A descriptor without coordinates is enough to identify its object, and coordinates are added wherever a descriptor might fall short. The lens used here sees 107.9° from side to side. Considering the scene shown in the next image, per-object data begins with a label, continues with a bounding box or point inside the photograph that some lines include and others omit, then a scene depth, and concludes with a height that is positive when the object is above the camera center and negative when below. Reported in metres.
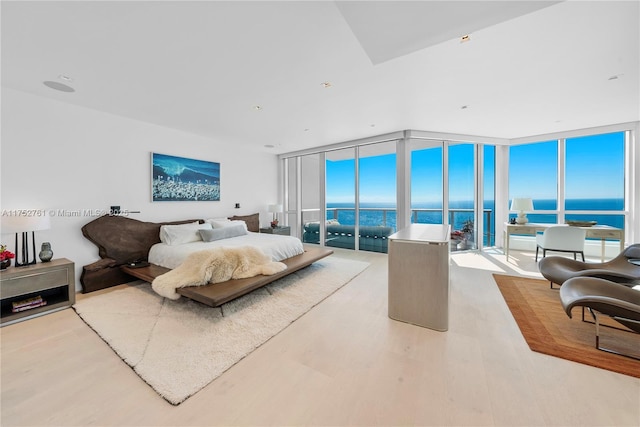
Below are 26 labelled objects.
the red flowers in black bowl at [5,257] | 2.51 -0.49
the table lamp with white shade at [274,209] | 6.18 +0.08
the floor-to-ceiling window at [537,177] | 5.25 +0.82
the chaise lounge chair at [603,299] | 1.73 -0.73
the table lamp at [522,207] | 4.69 +0.10
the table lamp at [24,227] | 2.45 -0.17
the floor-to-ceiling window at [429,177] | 5.20 +0.80
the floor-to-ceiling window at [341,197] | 5.80 +0.37
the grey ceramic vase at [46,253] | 2.79 -0.49
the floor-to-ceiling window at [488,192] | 5.55 +0.48
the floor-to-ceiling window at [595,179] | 4.72 +0.70
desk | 3.99 -0.35
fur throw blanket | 2.62 -0.71
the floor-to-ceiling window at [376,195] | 5.30 +0.39
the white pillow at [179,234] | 3.87 -0.37
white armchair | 3.87 -0.46
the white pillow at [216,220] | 4.69 -0.17
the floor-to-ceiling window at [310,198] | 6.36 +0.40
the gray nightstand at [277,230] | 6.02 -0.48
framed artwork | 4.13 +0.64
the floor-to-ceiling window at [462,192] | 5.31 +0.47
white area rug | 1.70 -1.12
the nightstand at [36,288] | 2.39 -0.83
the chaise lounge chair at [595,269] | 2.54 -0.67
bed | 3.19 -0.63
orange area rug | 1.78 -1.12
